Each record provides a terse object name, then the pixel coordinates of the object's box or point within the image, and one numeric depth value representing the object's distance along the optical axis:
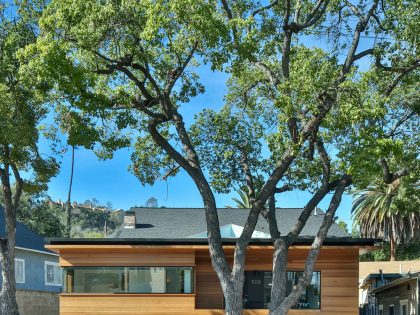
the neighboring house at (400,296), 23.34
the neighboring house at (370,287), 31.42
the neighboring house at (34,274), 31.24
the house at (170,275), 23.59
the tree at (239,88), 17.03
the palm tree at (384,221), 46.75
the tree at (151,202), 95.22
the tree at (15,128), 20.83
